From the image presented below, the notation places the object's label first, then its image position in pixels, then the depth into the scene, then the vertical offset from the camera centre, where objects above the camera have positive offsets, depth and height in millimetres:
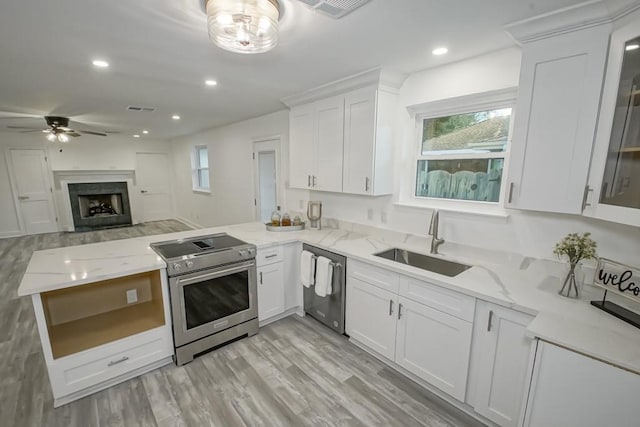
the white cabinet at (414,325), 1742 -1097
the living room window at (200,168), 6504 +86
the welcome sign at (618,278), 1287 -508
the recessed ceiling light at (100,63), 2129 +849
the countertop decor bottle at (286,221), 3178 -564
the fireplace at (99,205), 6668 -873
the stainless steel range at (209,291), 2164 -1015
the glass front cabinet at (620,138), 1291 +182
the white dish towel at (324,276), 2479 -943
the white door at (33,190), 6000 -450
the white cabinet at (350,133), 2439 +394
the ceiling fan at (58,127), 4102 +665
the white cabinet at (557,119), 1437 +310
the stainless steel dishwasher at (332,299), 2447 -1230
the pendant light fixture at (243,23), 1281 +721
